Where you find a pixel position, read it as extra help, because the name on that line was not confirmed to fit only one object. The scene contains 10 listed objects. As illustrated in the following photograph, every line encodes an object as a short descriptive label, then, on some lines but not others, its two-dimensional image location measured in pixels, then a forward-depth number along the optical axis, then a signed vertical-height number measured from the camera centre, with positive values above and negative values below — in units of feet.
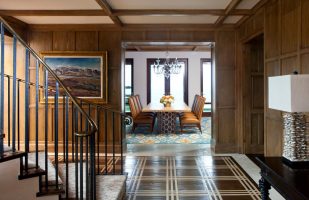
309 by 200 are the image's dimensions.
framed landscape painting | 15.00 +1.96
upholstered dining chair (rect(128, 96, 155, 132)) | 20.68 -1.73
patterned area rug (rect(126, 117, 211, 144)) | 18.09 -3.25
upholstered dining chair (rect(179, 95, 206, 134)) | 20.31 -1.64
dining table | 20.93 -1.92
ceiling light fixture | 26.52 +3.88
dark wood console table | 4.48 -1.75
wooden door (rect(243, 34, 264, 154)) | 14.55 +0.15
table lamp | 5.18 -0.20
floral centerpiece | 22.47 -0.07
